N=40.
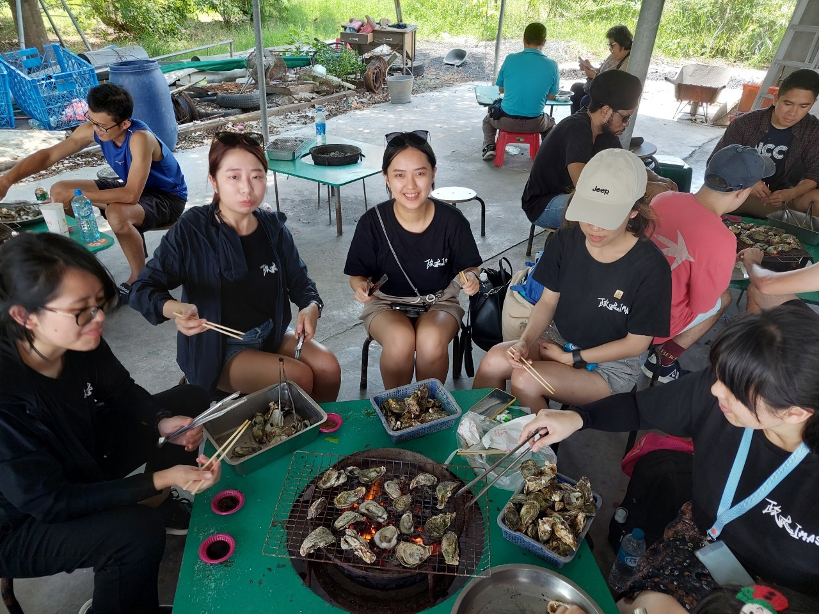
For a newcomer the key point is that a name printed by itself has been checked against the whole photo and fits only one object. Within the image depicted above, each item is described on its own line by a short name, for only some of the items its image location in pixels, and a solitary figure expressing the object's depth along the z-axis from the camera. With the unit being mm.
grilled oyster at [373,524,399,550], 1797
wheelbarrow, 9766
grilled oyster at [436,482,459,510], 1935
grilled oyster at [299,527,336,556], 1752
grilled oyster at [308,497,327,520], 1886
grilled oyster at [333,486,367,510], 1938
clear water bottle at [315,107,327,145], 6079
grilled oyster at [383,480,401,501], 1970
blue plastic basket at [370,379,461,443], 2271
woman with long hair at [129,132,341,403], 2551
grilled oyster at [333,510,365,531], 1852
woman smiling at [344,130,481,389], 2979
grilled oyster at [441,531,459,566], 1725
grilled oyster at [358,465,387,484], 2029
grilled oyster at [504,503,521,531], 1856
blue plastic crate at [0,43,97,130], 7492
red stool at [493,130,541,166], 7348
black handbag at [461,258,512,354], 3246
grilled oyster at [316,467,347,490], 1989
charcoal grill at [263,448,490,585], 1747
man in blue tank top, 3791
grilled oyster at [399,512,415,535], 1853
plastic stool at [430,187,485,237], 5203
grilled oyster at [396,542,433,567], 1723
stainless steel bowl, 1628
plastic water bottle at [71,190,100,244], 3531
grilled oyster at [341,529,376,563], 1734
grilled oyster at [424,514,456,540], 1840
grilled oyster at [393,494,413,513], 1931
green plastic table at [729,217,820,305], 3066
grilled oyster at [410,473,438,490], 2000
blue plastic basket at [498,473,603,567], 1769
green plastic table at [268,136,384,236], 5082
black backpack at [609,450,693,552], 2221
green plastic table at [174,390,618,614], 1717
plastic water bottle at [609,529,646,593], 2277
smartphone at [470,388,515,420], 2416
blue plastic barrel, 6898
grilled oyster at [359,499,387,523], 1891
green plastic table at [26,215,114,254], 3363
